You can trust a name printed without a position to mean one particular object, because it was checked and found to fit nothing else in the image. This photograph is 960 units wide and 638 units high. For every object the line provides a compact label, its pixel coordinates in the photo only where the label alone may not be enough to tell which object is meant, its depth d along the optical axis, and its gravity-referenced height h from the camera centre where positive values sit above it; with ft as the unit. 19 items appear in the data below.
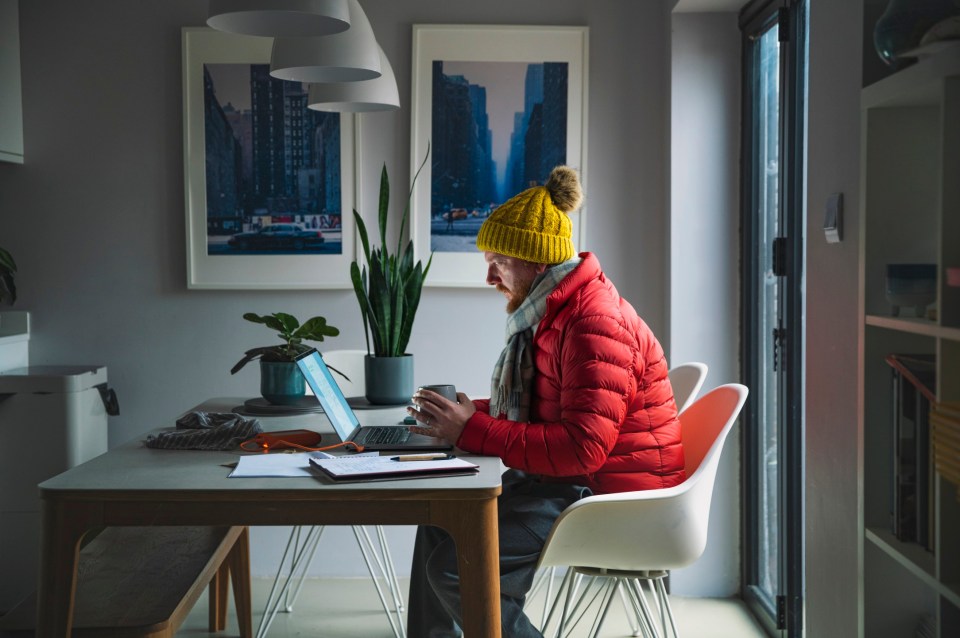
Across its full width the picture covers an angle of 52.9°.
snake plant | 9.20 -0.16
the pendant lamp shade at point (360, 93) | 9.02 +1.78
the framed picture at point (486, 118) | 12.16 +2.06
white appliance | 11.30 -1.94
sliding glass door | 9.64 -0.30
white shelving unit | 4.83 -0.13
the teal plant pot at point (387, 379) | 9.23 -0.94
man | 7.04 -0.97
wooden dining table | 5.84 -1.39
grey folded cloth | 7.24 -1.15
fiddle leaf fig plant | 8.88 -0.48
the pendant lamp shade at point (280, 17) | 6.15 +1.78
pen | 6.58 -1.21
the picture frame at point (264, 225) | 12.21 +0.72
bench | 6.27 -2.18
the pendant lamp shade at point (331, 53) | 7.70 +1.84
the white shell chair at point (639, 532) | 7.11 -1.90
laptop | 7.17 -1.13
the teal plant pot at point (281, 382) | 8.90 -0.92
